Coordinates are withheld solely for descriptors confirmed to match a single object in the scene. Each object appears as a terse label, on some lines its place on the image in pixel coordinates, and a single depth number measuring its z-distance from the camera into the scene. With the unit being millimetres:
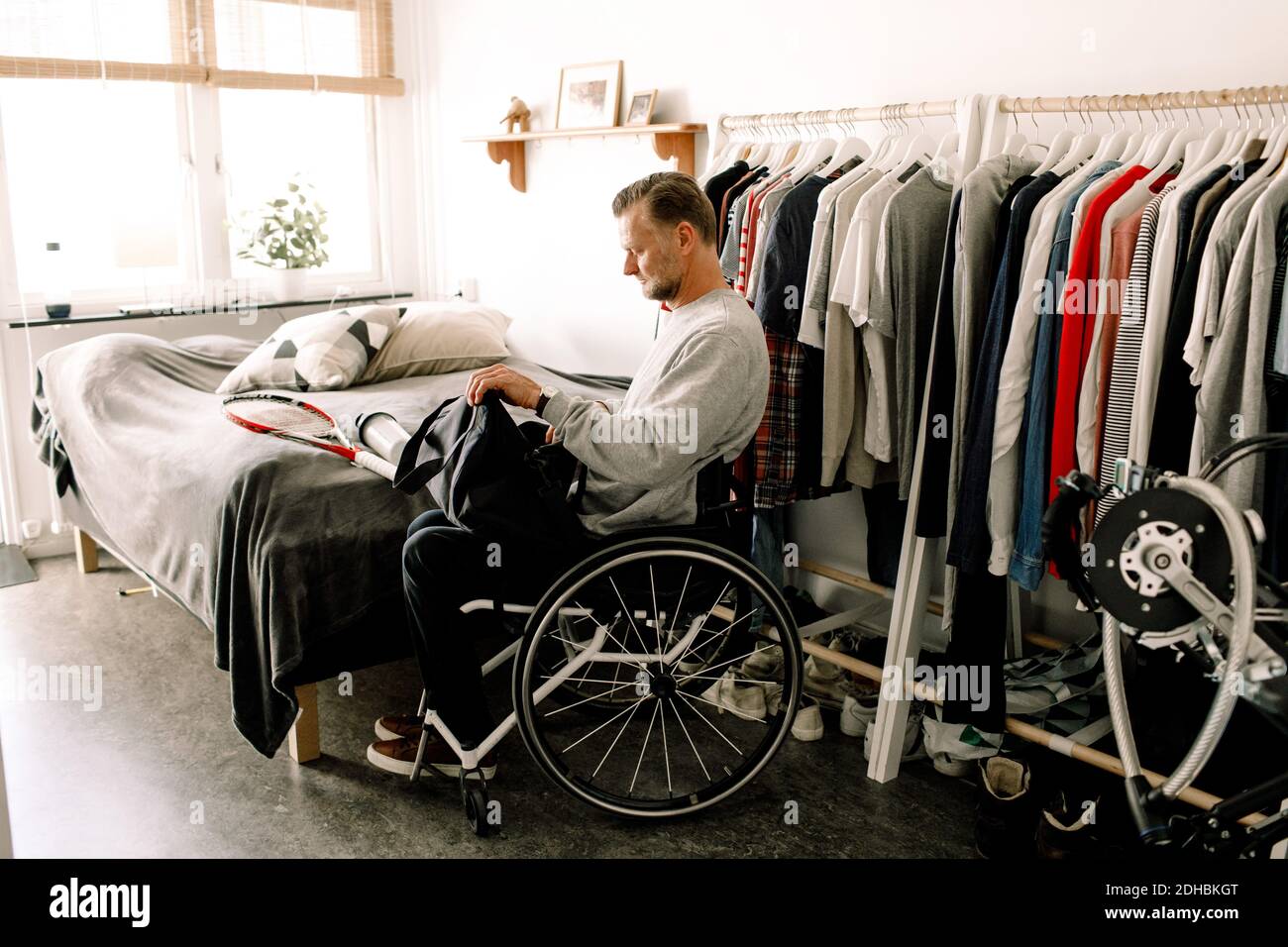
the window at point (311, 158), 4188
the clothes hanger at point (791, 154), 2770
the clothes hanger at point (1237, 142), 2035
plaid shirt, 2523
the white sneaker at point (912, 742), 2629
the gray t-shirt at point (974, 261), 2188
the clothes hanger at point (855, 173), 2453
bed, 2402
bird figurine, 3941
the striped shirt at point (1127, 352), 1959
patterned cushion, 3369
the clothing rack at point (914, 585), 2234
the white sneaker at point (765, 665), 2982
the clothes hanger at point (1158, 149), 2156
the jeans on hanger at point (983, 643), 2289
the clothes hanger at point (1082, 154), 2236
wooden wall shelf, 3334
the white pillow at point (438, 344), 3564
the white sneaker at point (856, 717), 2721
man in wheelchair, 2123
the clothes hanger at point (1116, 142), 2225
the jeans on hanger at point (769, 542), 2809
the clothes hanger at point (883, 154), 2551
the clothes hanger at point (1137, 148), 2178
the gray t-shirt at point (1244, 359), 1804
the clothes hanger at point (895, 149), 2564
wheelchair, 2162
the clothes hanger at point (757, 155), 2834
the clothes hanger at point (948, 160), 2402
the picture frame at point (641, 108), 3482
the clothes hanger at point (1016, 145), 2439
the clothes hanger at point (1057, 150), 2270
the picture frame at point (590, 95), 3631
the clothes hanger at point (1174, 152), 2086
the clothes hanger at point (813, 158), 2627
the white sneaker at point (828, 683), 2873
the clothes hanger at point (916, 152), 2473
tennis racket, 2590
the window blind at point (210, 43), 3684
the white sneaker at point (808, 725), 2730
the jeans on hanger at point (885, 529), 2779
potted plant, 4234
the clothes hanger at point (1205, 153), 2051
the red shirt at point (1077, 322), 2029
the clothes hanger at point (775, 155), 2773
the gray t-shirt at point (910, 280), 2342
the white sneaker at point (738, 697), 2789
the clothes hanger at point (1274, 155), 1923
